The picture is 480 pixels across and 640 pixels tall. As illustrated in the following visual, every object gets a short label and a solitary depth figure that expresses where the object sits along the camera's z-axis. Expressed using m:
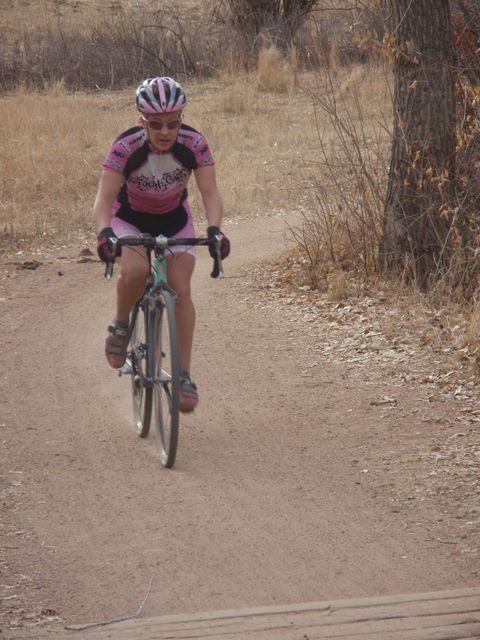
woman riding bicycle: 10.13
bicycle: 9.87
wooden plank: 7.05
